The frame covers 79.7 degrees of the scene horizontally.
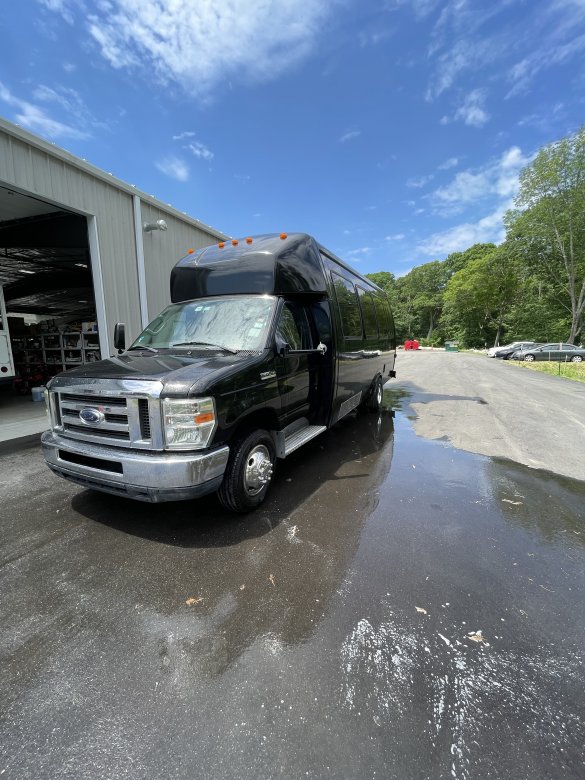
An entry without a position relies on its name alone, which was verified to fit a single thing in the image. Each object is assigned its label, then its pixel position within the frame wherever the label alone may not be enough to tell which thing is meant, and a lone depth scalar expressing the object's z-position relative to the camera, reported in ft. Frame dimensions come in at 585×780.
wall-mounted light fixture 31.01
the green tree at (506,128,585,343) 97.14
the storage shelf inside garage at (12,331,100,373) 36.50
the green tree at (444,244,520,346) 154.40
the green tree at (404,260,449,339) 242.37
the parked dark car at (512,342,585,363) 89.04
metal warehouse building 22.77
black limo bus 8.88
